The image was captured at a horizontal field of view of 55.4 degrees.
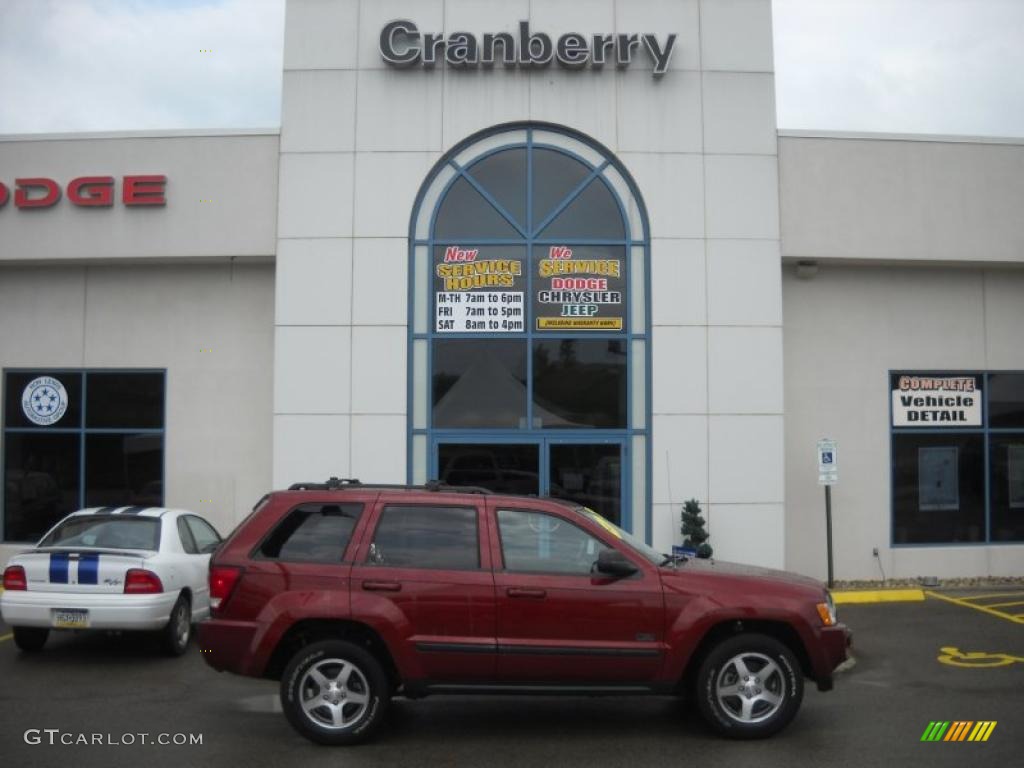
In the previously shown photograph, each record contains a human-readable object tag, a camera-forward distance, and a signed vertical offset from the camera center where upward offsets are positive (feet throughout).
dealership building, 46.55 +8.13
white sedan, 30.99 -4.12
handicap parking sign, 46.29 -0.24
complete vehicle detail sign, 51.44 +3.03
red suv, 22.97 -4.02
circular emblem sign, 51.88 +2.92
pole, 46.38 -2.77
